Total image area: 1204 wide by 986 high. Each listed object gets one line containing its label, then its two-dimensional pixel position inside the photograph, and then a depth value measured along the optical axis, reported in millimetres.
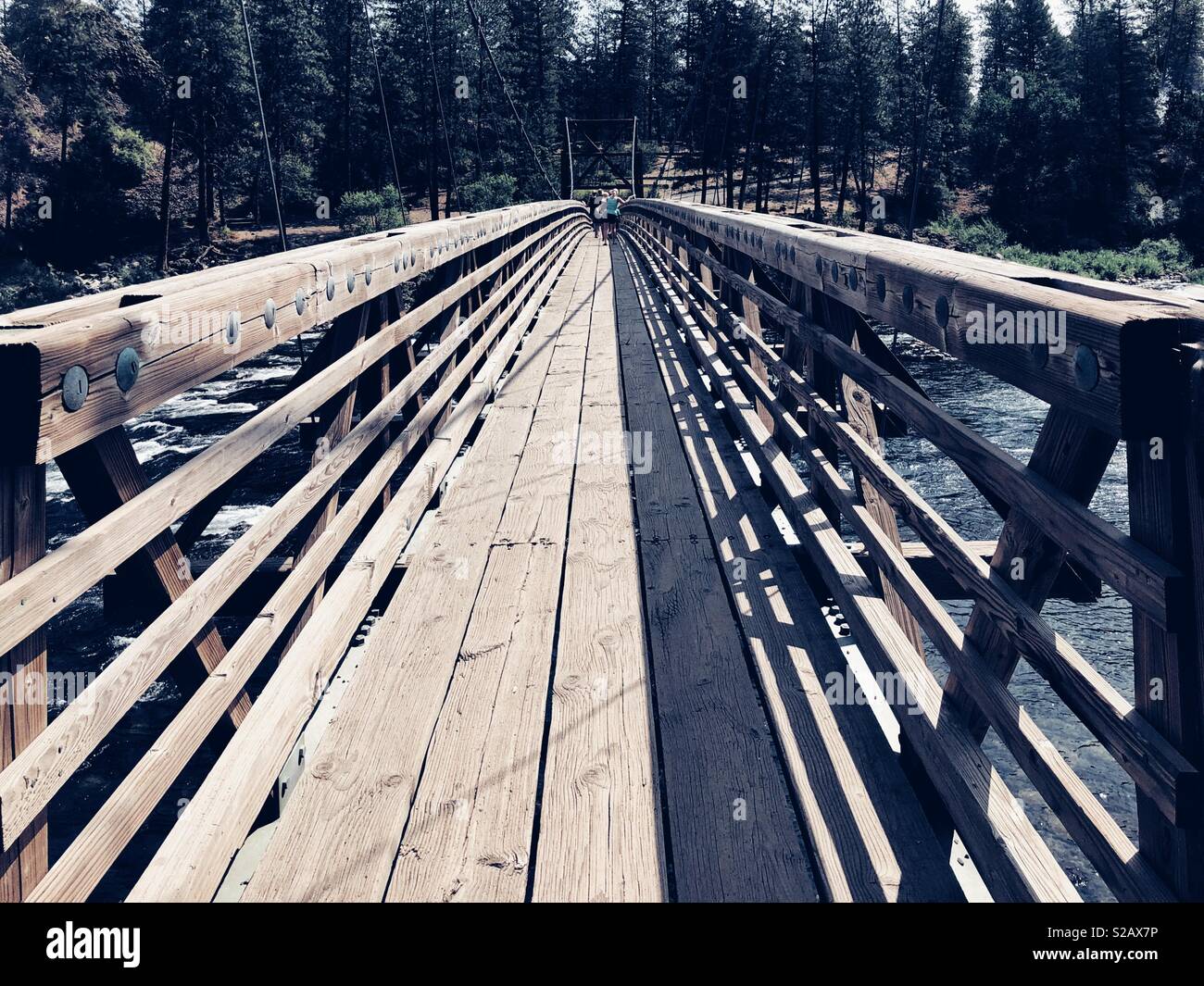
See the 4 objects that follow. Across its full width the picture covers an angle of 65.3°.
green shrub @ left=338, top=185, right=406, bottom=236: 43406
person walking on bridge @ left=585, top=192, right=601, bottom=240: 42500
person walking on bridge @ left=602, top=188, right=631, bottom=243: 39562
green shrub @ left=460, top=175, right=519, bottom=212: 44188
